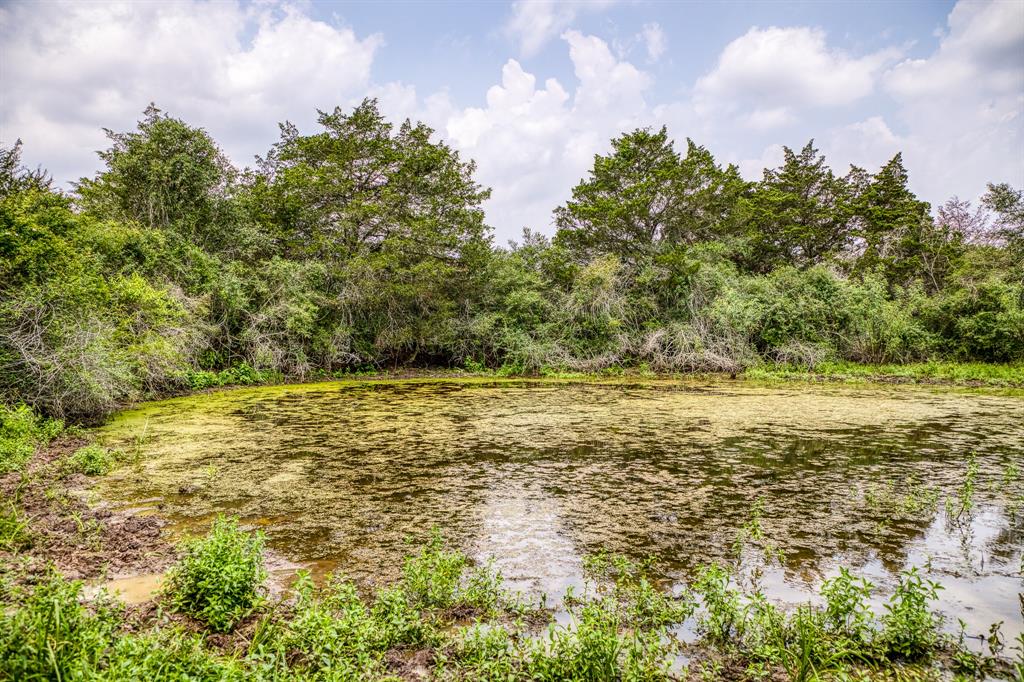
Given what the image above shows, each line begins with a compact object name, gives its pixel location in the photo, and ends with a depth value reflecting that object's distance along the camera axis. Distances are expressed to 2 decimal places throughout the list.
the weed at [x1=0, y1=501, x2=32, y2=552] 4.38
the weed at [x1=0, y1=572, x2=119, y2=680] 2.47
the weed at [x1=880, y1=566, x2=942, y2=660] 3.23
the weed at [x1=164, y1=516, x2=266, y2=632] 3.49
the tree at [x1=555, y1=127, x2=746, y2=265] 23.17
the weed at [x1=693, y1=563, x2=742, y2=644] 3.47
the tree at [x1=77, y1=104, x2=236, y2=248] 17.62
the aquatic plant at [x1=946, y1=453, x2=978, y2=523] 5.56
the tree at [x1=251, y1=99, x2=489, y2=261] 21.22
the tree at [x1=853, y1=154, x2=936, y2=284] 23.83
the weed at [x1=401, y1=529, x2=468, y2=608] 3.83
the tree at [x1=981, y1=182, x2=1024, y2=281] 20.69
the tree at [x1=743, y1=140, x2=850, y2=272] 25.72
